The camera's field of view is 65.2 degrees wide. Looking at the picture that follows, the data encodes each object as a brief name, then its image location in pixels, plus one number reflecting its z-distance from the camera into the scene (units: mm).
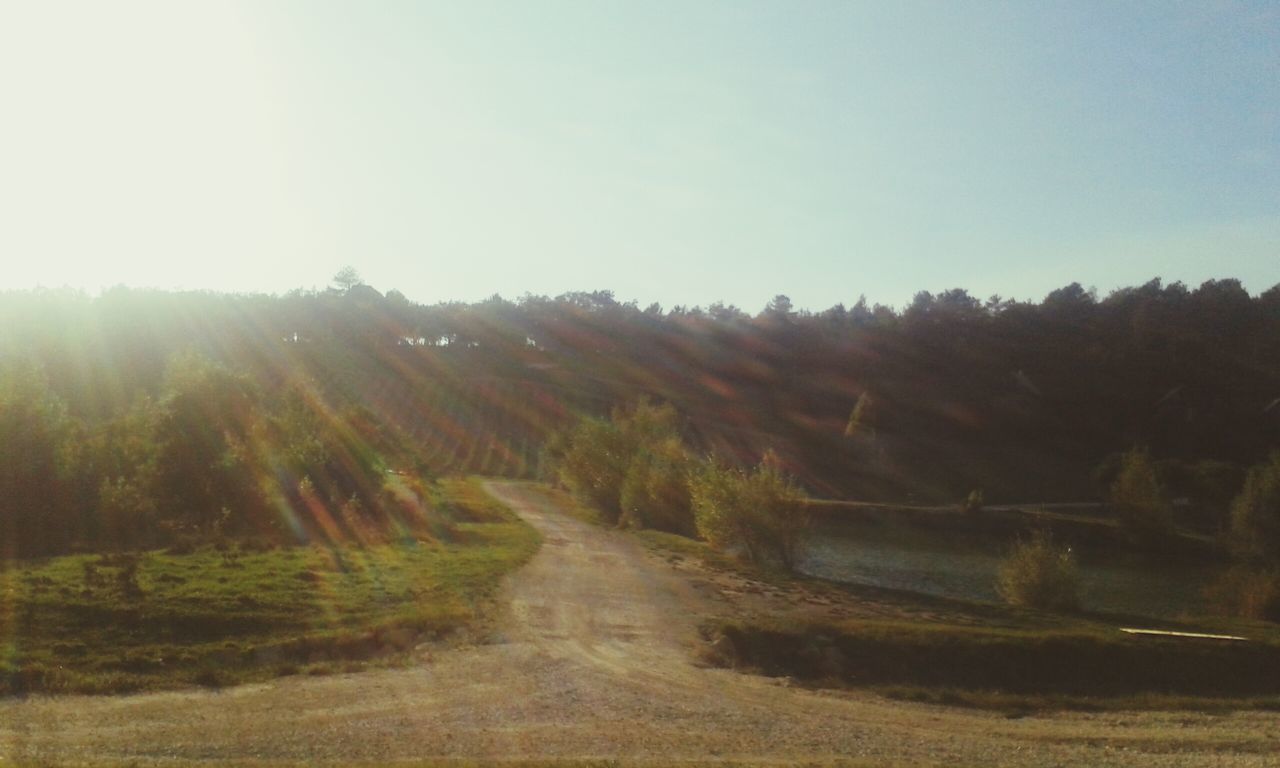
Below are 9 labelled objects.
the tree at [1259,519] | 50375
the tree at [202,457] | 33688
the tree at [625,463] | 49688
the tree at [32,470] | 29094
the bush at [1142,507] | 57250
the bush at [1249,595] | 32156
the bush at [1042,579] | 30344
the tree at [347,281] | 161625
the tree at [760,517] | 35219
